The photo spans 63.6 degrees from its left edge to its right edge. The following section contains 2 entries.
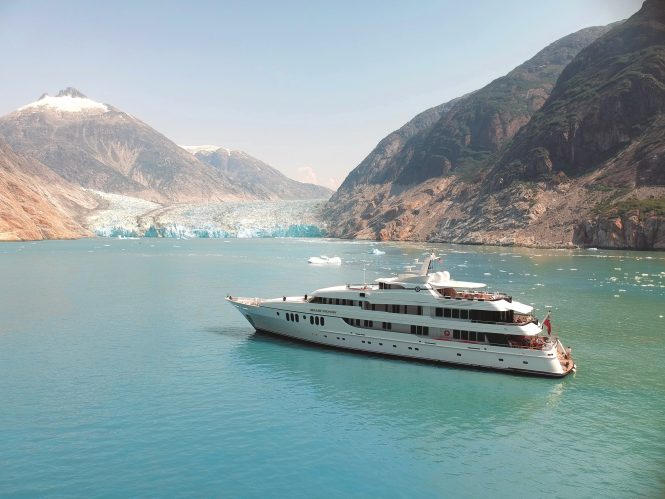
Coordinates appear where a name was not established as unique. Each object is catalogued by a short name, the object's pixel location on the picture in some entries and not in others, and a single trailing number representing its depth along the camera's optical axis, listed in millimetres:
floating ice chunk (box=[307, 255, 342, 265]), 124200
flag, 37538
